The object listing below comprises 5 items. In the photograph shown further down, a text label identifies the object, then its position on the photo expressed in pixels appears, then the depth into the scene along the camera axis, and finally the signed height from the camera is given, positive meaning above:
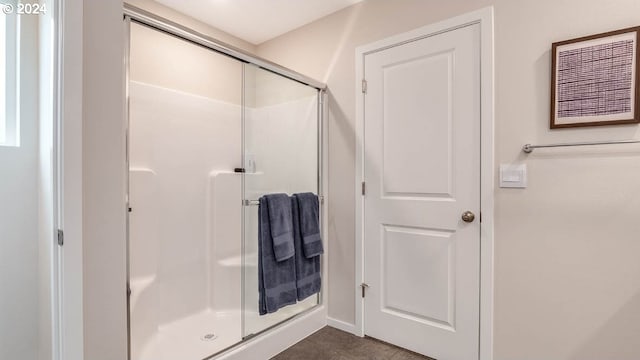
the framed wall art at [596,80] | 1.42 +0.48
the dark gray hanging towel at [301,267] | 2.14 -0.65
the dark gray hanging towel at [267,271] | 1.91 -0.60
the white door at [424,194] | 1.85 -0.11
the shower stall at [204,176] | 2.01 +0.01
